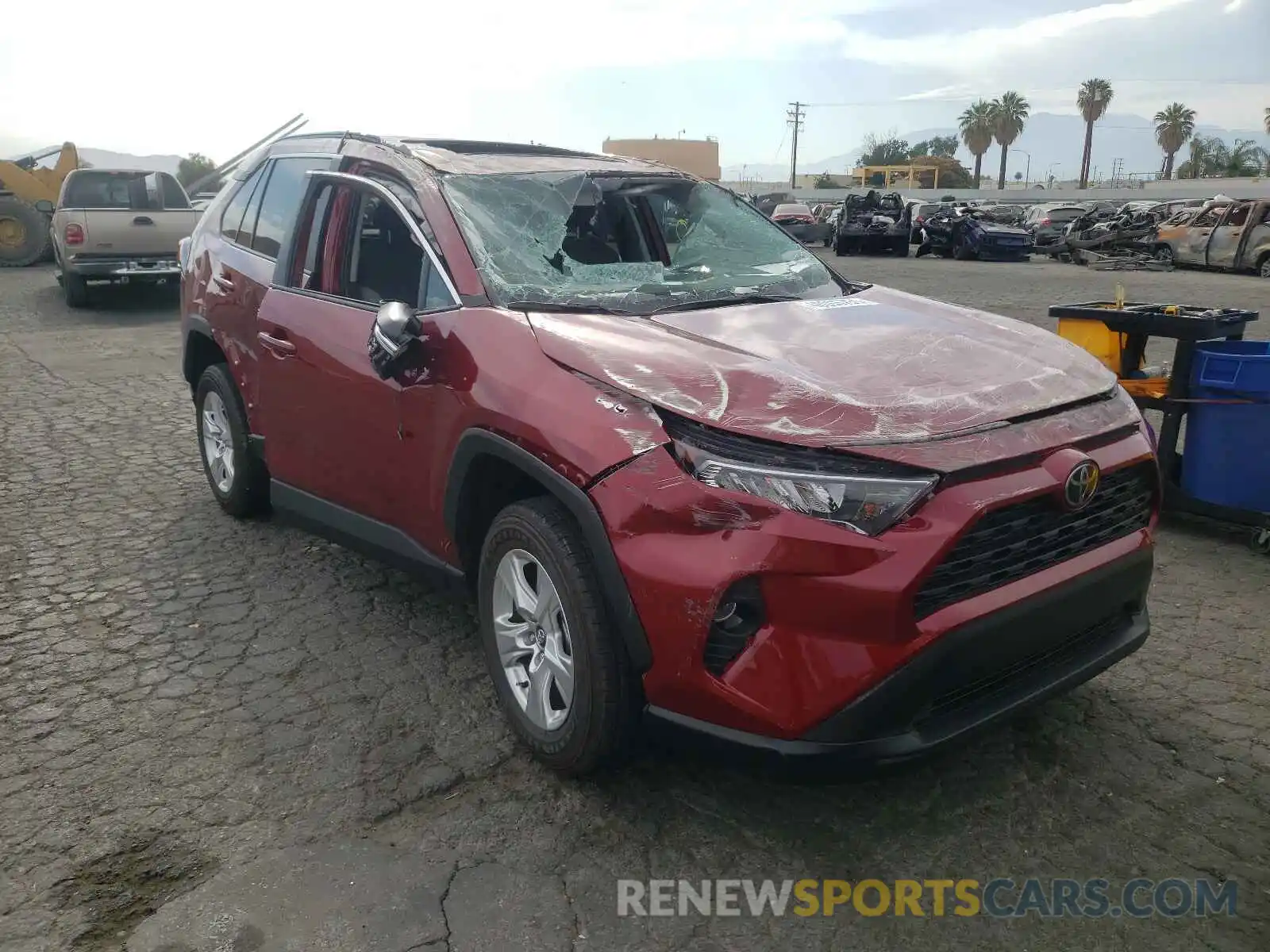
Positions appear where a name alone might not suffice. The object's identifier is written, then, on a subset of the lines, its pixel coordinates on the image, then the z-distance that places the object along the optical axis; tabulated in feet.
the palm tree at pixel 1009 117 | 266.36
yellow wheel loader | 57.93
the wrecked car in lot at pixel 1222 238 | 63.87
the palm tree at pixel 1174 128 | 254.06
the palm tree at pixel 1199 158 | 240.53
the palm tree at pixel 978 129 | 273.13
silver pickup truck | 43.04
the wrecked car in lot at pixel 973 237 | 85.25
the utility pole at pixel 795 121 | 302.66
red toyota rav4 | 7.57
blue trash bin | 14.78
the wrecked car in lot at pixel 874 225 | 90.12
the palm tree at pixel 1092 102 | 248.93
